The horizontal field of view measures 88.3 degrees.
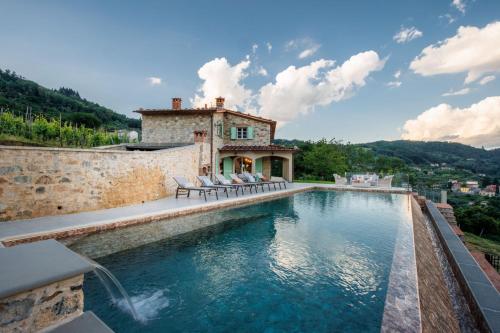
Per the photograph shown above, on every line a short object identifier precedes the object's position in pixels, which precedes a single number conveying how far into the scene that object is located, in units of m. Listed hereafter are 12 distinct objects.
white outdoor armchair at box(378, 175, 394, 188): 17.64
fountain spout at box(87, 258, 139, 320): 3.46
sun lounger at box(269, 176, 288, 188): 21.15
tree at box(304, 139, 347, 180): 23.88
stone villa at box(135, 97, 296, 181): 17.75
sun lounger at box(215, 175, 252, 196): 12.31
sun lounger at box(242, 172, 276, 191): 14.38
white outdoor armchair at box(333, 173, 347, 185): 18.72
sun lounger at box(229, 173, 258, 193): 13.50
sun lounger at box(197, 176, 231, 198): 11.34
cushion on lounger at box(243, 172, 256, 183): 14.43
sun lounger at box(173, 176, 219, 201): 10.56
